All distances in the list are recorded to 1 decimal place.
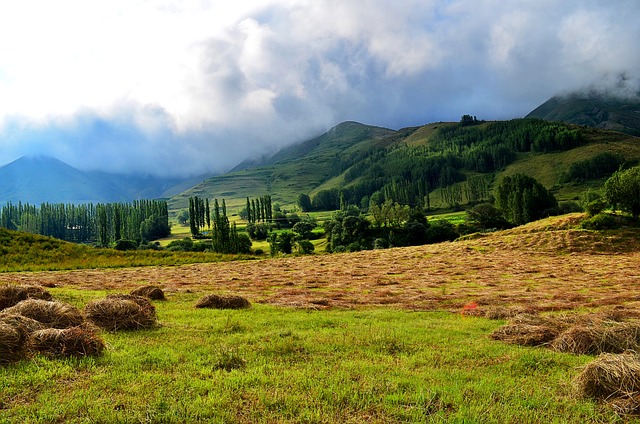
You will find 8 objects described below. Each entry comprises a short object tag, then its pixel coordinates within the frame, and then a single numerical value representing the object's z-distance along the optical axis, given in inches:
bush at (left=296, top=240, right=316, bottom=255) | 4857.8
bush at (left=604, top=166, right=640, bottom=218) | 3196.4
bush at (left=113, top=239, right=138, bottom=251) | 4685.0
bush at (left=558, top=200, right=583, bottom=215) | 5745.1
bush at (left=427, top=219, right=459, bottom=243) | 4958.2
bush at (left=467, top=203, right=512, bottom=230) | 5369.1
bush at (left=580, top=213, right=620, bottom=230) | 2805.1
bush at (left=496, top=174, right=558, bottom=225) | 5290.4
